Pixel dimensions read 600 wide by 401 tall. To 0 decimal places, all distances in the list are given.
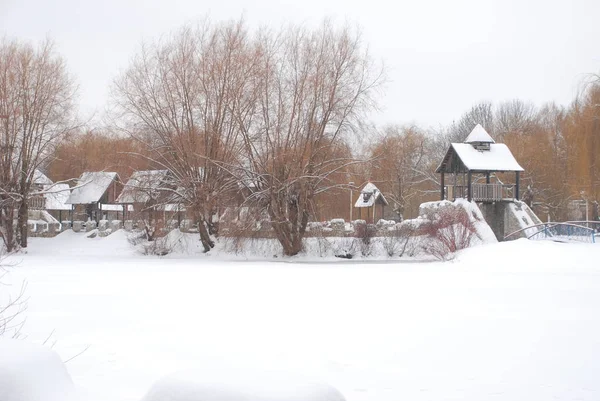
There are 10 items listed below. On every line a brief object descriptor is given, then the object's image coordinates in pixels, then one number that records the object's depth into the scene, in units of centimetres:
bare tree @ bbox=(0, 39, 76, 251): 3812
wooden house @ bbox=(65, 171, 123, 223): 5594
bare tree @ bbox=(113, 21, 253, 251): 3606
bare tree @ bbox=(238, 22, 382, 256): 3488
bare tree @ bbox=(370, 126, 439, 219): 6362
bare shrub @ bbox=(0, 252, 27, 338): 1065
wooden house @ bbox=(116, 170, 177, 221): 3766
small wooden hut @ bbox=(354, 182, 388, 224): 5728
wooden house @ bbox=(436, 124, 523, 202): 3934
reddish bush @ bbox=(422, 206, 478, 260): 3225
